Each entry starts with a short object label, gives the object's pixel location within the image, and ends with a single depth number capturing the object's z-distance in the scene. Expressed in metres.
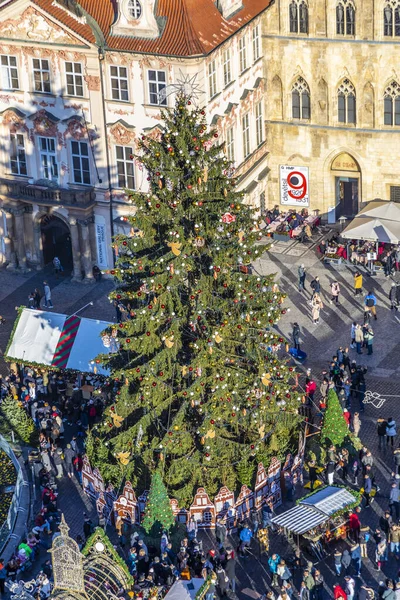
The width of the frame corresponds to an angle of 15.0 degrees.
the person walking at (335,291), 72.46
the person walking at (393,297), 71.75
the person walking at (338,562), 52.38
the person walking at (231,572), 52.44
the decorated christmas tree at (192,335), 54.50
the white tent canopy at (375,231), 75.75
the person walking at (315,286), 71.81
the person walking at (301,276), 73.69
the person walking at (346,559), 52.19
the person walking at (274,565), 52.16
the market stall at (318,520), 53.38
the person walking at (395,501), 55.34
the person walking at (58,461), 59.94
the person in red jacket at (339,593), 49.97
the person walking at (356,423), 59.78
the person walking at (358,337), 67.75
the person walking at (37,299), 74.12
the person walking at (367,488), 56.38
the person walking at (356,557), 52.31
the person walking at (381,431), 59.84
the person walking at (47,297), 74.31
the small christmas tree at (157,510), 53.78
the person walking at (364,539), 53.31
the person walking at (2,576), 53.19
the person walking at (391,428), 59.69
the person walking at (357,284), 73.00
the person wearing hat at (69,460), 60.03
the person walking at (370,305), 70.46
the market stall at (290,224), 79.88
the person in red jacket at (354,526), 54.09
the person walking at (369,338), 67.25
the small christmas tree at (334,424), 57.50
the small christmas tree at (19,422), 61.66
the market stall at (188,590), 50.12
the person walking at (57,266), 77.62
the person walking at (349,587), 50.53
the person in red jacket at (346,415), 60.13
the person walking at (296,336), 68.06
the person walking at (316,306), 70.62
